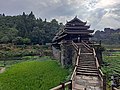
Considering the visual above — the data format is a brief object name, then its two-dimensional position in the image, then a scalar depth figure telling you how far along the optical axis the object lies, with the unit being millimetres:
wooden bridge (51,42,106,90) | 5372
